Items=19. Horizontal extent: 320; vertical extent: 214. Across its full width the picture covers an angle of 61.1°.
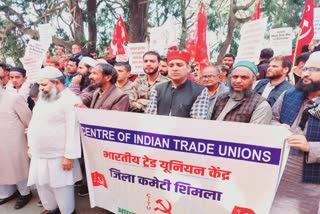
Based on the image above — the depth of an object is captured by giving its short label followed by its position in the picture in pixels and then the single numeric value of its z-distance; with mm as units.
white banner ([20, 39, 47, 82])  4062
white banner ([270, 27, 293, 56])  4949
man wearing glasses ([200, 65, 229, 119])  3516
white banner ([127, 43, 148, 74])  4484
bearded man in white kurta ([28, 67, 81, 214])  2701
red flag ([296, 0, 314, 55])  4703
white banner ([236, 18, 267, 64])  3707
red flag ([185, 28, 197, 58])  5314
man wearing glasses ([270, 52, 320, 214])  1954
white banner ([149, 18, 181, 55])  4918
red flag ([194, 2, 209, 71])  5121
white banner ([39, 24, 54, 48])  5160
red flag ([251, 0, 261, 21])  5490
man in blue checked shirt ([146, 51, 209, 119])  2535
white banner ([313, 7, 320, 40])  4992
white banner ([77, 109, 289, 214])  2006
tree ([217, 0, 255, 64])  10531
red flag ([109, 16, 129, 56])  6166
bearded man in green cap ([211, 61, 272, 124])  2225
